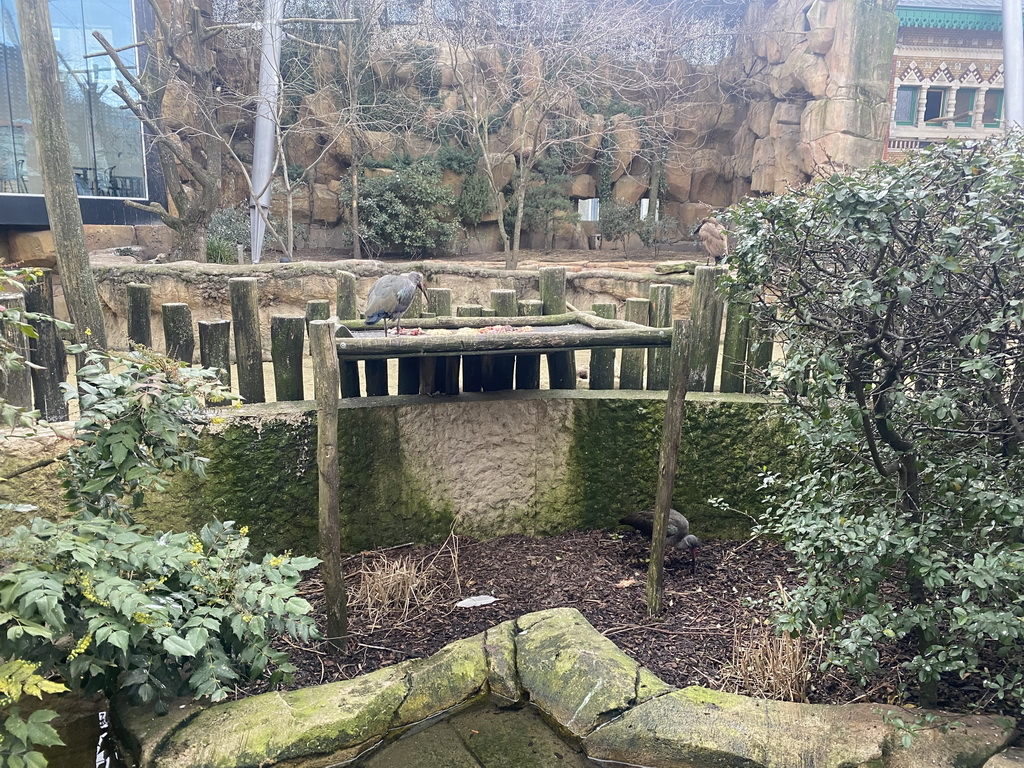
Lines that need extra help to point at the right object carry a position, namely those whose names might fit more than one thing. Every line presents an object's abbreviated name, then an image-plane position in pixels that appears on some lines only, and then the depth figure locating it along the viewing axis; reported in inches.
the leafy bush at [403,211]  540.4
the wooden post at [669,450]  128.3
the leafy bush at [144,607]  75.3
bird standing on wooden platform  148.6
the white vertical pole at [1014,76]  318.0
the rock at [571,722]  87.0
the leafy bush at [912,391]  81.6
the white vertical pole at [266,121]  445.7
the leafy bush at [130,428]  89.1
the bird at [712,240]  491.8
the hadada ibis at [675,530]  145.6
